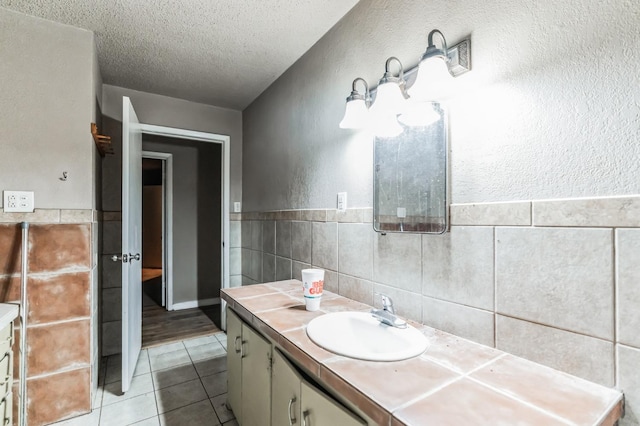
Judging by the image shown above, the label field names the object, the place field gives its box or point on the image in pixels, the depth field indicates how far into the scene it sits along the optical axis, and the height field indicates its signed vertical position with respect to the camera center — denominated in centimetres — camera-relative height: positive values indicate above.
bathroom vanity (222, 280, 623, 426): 67 -43
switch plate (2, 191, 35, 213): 167 +6
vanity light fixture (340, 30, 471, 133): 107 +47
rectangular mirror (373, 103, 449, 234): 119 +14
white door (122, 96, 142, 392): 196 -20
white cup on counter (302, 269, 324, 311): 136 -33
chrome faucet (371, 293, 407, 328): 114 -39
